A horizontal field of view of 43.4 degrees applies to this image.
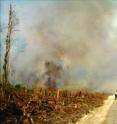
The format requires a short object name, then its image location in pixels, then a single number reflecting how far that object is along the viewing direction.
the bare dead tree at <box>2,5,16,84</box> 19.09
